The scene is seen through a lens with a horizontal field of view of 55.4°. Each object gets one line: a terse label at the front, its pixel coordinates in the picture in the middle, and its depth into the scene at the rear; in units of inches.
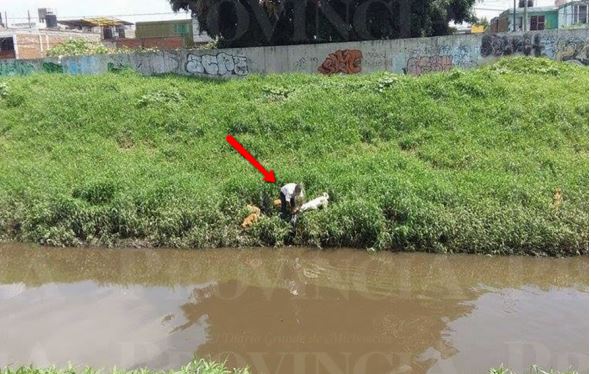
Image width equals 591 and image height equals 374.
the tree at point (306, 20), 669.3
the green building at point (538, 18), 1222.3
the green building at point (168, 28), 1309.1
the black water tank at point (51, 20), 1556.3
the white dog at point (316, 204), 321.7
